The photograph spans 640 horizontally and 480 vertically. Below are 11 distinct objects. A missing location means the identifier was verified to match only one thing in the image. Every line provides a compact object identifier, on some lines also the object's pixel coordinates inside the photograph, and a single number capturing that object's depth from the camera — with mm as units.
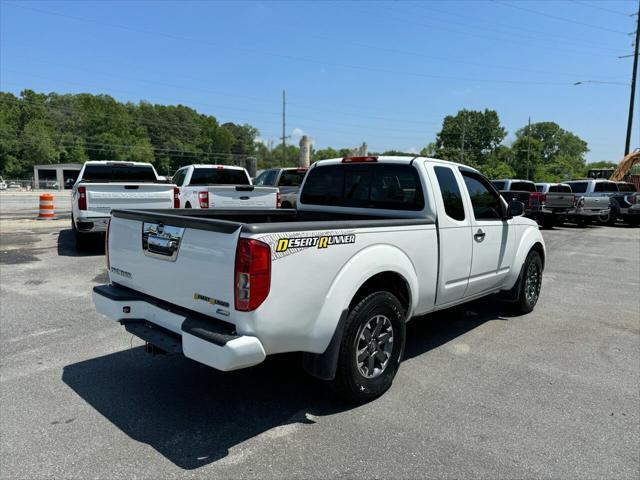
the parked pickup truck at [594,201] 18547
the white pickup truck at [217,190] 10695
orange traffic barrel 16969
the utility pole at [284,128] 68375
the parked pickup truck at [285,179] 15188
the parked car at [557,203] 17406
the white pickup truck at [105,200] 9195
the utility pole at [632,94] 30672
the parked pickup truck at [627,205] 19875
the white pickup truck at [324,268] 2832
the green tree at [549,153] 94688
